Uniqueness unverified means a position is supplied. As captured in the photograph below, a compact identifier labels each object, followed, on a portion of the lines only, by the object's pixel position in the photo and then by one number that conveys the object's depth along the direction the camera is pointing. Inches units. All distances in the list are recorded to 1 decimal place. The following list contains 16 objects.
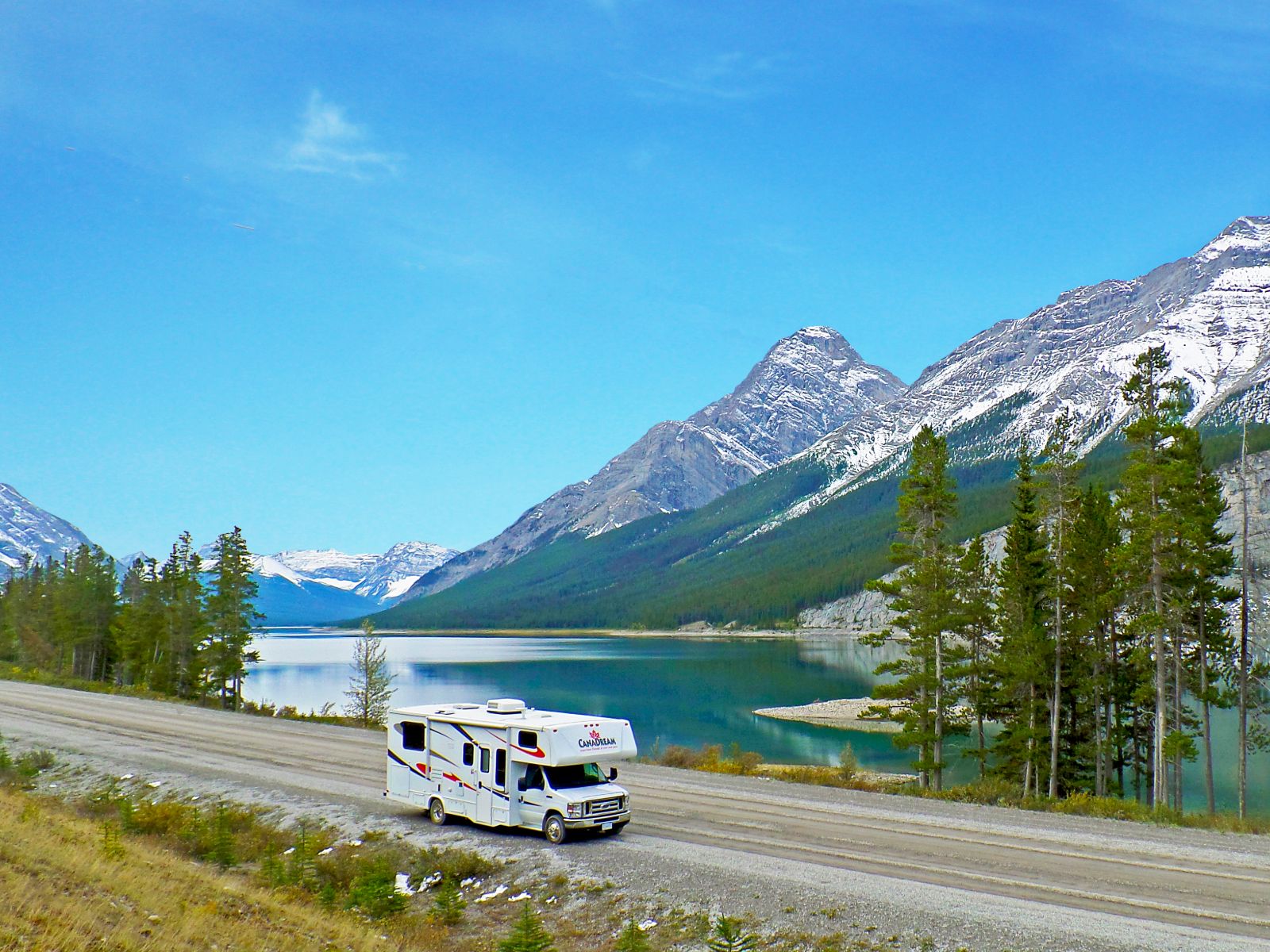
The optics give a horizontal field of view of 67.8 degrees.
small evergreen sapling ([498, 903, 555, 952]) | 554.3
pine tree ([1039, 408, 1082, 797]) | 1488.7
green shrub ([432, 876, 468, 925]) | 724.7
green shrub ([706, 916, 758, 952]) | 516.1
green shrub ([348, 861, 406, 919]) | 746.2
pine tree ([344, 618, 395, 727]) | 2221.9
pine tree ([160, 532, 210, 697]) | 2561.5
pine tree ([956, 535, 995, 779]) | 1624.4
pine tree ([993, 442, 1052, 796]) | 1509.6
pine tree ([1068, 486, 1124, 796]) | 1504.7
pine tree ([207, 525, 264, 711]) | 2472.9
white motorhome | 850.1
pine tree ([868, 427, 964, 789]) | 1579.7
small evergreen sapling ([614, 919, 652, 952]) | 577.6
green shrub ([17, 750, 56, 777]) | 1243.8
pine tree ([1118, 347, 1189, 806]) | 1307.8
